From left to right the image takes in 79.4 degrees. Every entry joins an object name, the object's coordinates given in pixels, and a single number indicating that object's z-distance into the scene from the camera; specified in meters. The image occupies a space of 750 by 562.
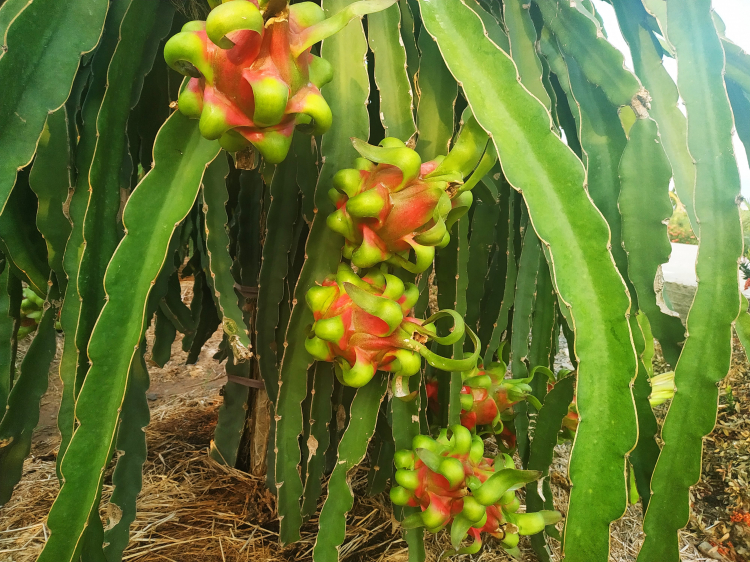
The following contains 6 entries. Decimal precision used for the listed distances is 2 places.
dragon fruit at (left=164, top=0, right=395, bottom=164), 0.33
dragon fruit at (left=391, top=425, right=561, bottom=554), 0.51
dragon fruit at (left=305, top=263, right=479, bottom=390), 0.43
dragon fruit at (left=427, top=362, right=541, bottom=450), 0.71
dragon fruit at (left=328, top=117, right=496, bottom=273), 0.41
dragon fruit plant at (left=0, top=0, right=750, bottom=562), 0.37
